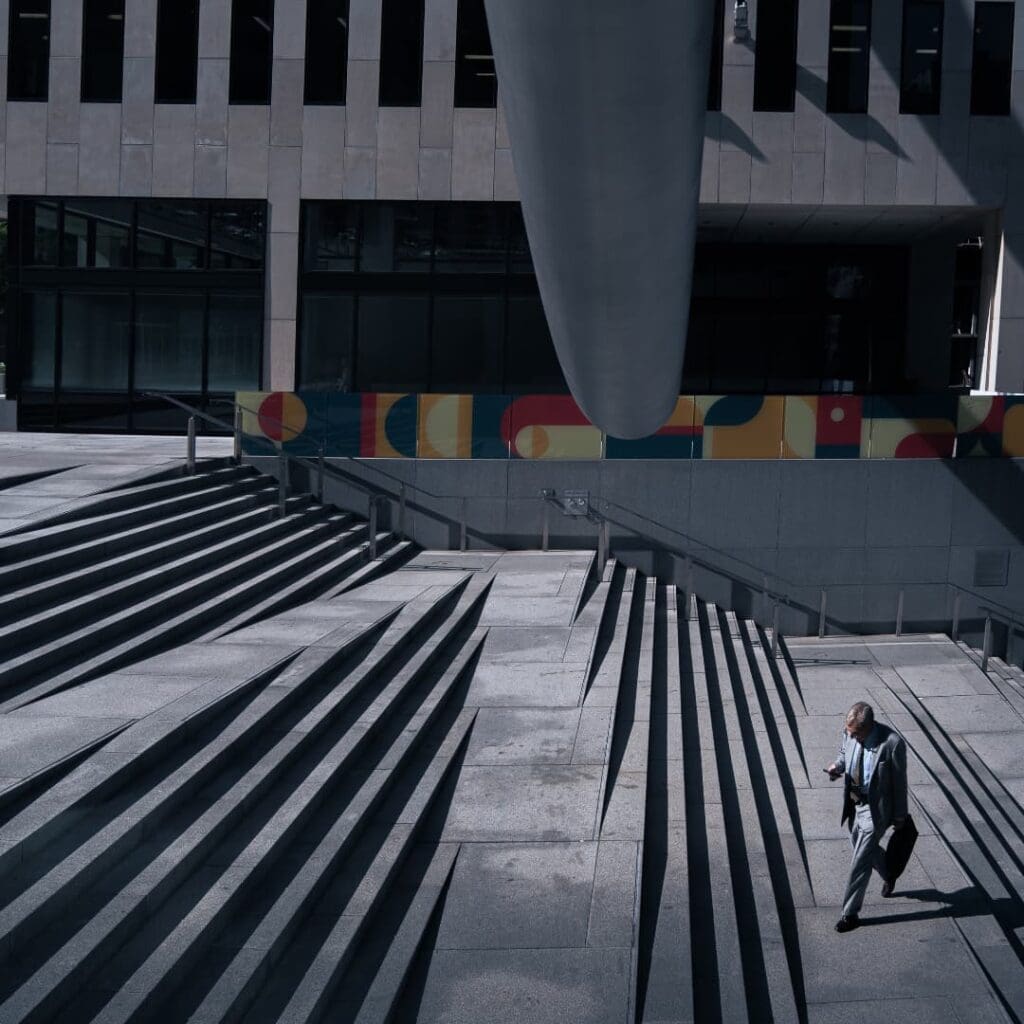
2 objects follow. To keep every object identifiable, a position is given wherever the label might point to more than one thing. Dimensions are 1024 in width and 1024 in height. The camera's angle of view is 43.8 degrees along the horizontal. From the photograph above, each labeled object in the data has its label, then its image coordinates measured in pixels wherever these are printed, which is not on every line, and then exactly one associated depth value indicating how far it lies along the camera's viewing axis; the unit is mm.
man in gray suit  7676
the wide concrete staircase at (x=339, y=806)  5906
